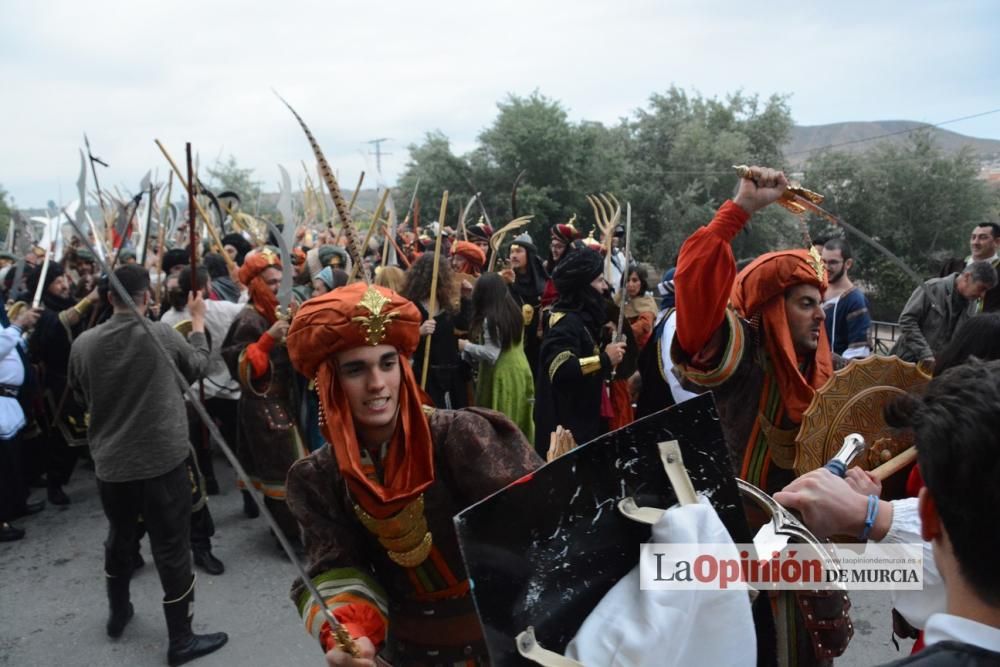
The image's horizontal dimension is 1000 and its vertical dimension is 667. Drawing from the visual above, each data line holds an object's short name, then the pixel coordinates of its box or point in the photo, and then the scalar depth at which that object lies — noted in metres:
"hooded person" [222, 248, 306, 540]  4.59
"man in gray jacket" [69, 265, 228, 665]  3.51
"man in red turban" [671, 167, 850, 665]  2.27
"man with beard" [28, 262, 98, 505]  5.70
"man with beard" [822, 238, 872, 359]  5.33
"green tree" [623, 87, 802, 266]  24.75
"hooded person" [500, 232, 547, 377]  6.77
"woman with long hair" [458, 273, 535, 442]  5.18
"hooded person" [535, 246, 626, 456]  4.28
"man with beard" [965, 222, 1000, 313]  5.69
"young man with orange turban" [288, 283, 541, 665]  1.92
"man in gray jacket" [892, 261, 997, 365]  5.20
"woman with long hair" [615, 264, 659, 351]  5.66
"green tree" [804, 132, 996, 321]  19.52
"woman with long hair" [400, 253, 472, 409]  5.30
